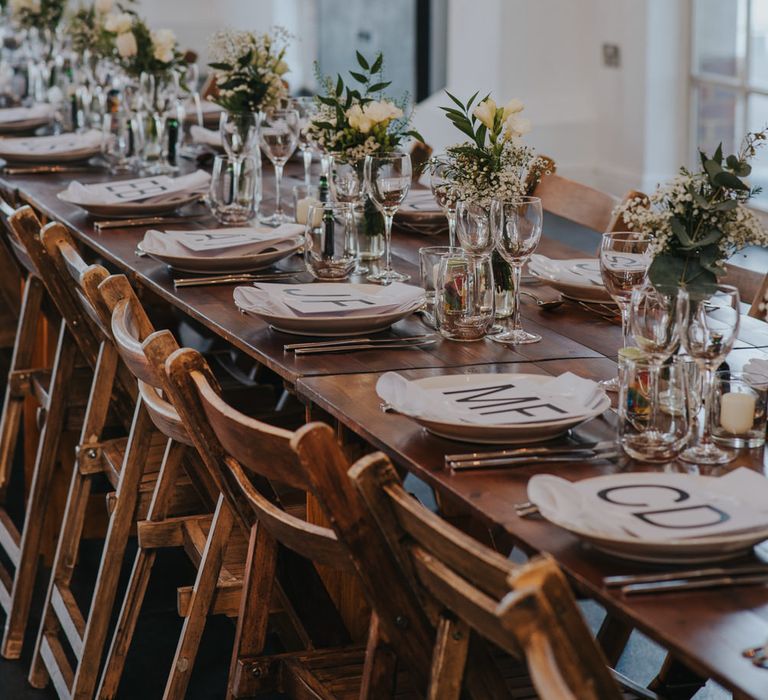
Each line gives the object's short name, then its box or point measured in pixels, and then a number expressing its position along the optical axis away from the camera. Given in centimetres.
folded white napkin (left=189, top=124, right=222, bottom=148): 447
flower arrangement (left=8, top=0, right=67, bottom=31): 584
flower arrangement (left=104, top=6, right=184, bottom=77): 435
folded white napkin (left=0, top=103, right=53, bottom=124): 496
